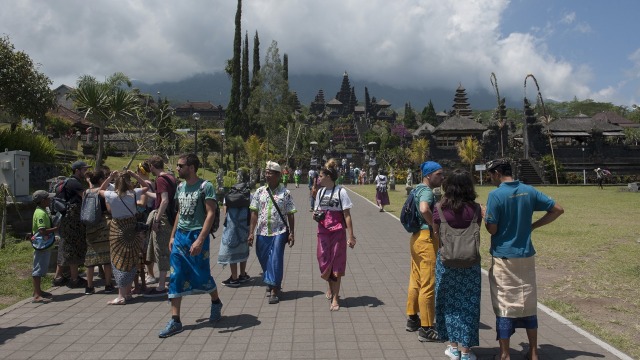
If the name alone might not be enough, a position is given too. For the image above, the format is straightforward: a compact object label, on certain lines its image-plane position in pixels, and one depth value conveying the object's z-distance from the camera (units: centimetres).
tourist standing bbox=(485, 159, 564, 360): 367
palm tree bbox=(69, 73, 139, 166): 1560
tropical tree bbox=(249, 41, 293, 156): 4675
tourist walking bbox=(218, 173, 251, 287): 649
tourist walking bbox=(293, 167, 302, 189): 3344
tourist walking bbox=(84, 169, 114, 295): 591
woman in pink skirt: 537
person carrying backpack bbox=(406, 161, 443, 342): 429
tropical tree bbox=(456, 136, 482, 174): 4125
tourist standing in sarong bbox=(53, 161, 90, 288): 612
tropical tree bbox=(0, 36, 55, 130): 1759
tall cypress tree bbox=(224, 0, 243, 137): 4634
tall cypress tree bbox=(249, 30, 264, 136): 4855
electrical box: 1005
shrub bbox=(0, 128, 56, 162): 1331
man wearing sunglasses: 455
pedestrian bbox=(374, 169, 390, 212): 1653
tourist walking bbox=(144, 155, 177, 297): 533
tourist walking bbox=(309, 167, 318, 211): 2193
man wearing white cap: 556
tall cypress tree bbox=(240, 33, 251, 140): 4794
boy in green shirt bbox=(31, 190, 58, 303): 566
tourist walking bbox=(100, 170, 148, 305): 557
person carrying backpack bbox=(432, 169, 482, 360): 379
